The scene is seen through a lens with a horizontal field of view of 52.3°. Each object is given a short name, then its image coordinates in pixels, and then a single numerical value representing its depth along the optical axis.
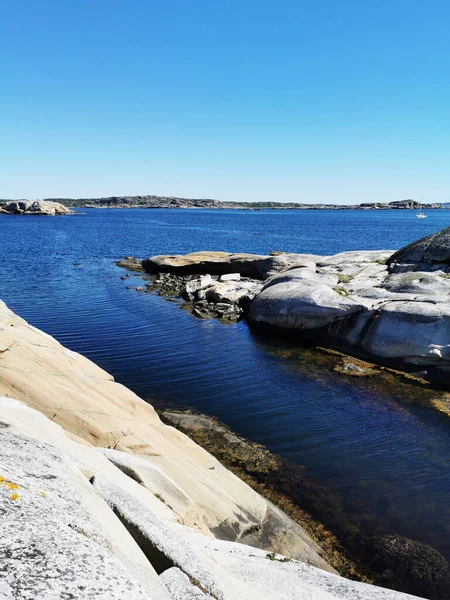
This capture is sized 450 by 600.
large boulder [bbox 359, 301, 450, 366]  21.06
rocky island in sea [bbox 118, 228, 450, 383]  21.69
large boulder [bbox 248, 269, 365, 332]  24.94
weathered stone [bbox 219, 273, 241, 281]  41.01
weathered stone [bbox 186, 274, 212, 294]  37.32
